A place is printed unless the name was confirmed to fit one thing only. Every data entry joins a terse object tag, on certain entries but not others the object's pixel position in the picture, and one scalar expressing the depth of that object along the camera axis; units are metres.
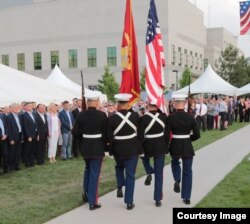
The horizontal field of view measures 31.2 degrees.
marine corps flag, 9.32
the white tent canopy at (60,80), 23.14
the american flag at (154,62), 9.05
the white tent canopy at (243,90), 29.80
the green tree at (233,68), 59.66
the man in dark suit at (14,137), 11.15
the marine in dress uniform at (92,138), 7.19
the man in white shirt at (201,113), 21.92
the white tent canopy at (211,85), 27.58
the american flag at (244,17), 13.22
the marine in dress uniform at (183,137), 7.41
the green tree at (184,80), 52.38
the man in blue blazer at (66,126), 13.19
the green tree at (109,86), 48.71
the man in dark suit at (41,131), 12.20
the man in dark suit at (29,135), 11.70
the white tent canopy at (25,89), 13.15
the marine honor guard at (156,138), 7.41
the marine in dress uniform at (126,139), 7.17
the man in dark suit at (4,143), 10.90
